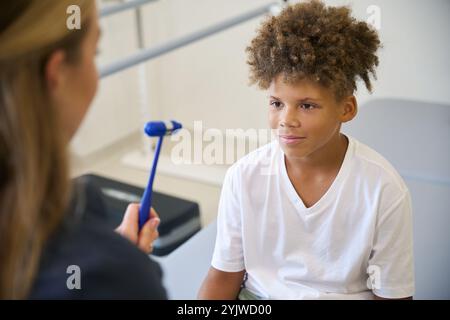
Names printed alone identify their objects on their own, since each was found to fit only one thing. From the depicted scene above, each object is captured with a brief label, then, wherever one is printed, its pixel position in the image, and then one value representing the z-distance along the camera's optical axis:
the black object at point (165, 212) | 1.67
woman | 0.48
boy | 0.80
